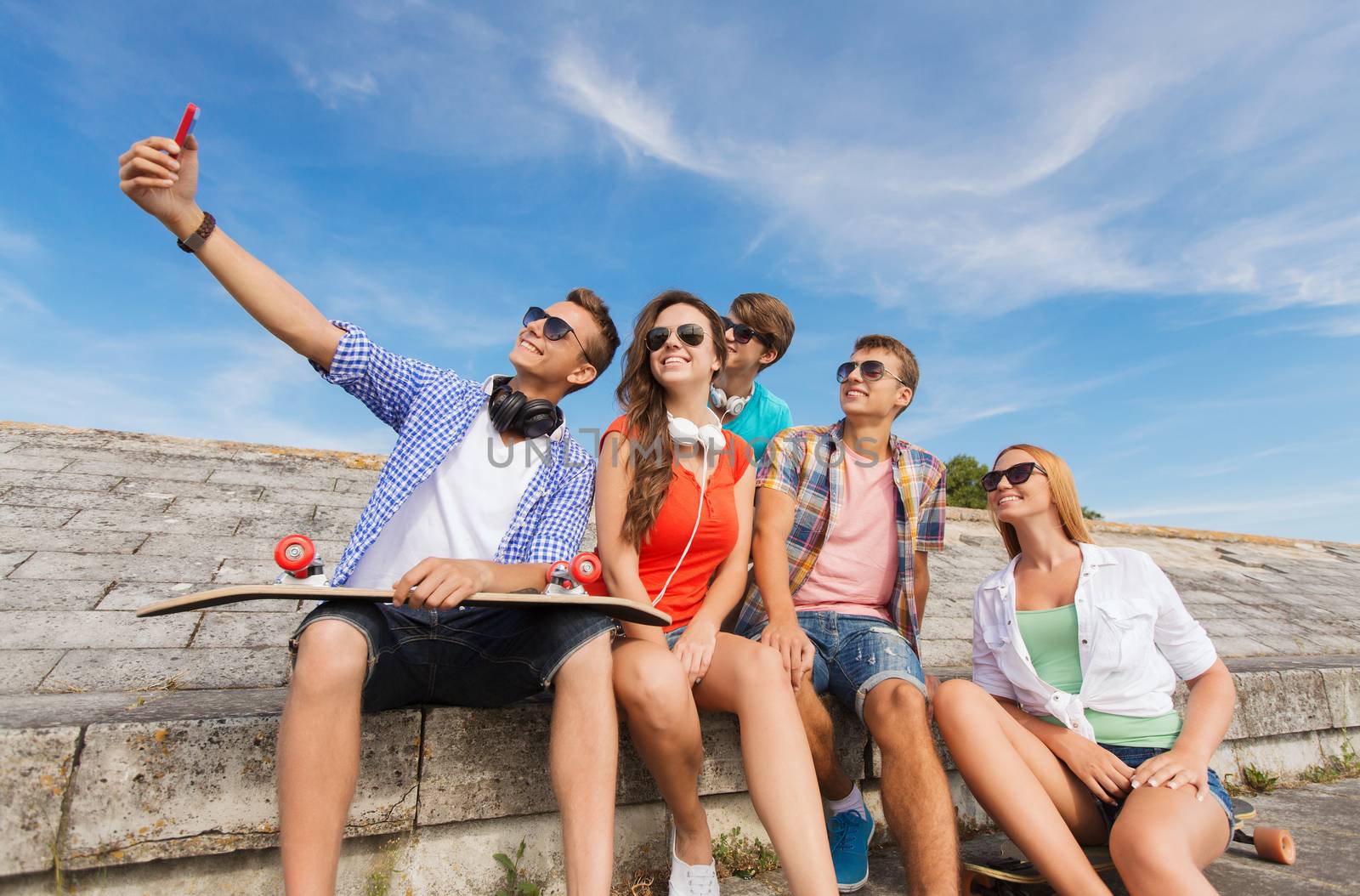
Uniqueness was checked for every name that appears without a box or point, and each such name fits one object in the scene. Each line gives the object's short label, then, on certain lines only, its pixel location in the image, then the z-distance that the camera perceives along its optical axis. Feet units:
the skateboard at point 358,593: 5.40
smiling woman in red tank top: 6.55
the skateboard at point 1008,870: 7.25
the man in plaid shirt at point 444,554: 5.67
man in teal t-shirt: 12.38
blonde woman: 6.79
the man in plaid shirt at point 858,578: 7.64
